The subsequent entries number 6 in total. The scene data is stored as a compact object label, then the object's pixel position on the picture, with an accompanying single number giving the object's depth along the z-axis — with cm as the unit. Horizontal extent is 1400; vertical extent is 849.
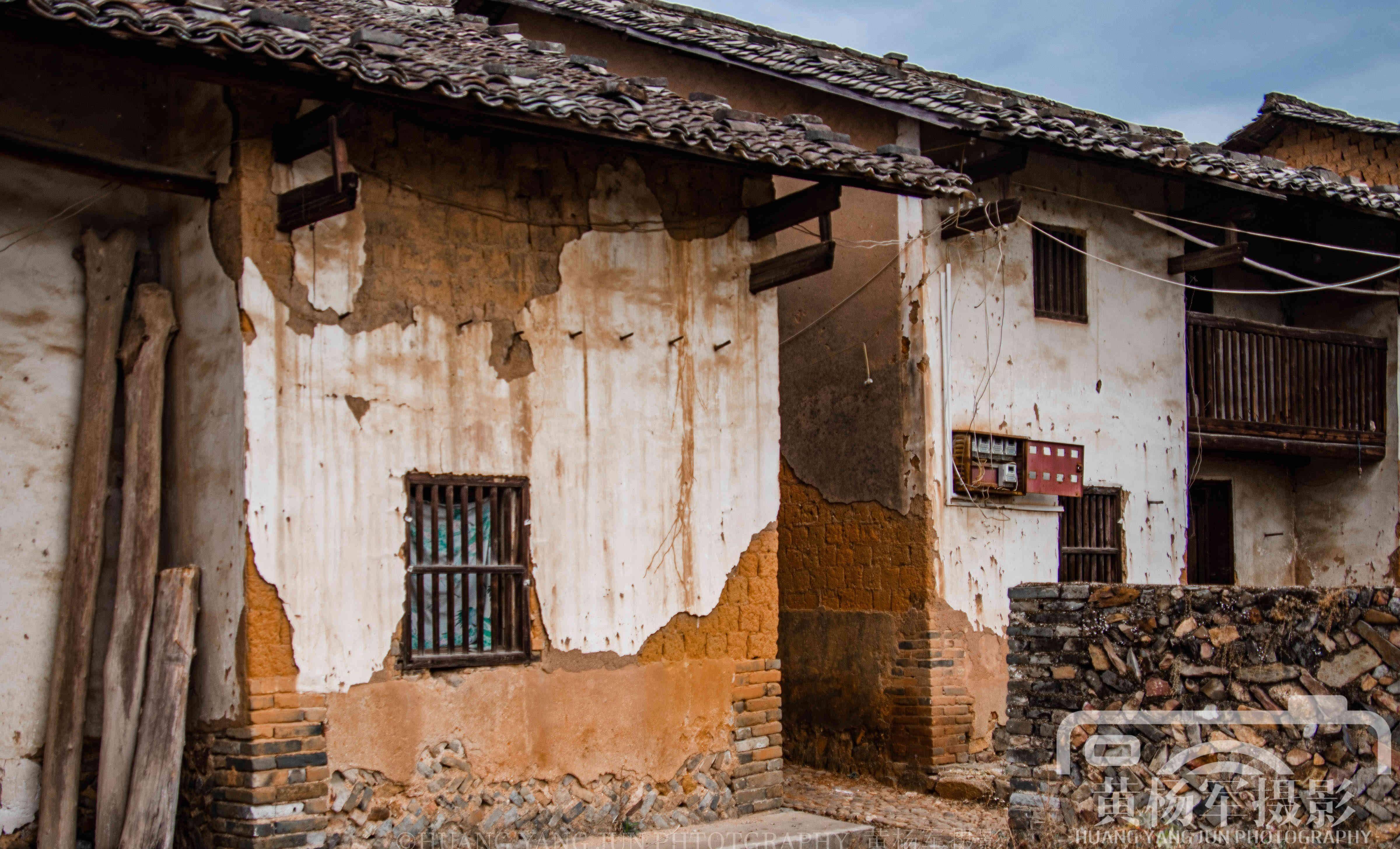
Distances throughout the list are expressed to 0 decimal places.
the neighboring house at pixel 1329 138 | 1541
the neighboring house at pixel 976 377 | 1055
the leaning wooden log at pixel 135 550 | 680
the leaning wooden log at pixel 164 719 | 668
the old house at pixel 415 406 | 684
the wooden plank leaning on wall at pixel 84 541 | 681
